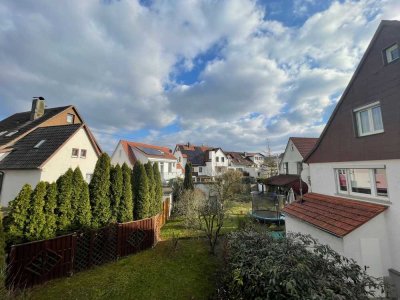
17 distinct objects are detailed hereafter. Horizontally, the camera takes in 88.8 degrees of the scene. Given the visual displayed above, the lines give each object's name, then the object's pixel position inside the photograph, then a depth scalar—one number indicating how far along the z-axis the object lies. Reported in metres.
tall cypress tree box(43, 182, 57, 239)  8.41
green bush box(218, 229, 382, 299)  4.35
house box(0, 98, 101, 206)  16.28
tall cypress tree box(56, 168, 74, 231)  9.01
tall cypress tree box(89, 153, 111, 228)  10.56
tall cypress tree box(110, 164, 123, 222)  11.44
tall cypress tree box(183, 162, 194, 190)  26.25
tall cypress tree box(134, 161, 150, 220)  13.41
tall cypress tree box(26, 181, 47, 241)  7.92
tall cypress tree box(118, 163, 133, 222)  11.83
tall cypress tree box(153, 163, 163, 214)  16.09
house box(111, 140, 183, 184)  32.38
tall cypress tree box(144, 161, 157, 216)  14.90
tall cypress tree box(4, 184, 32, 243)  7.55
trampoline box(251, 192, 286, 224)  17.89
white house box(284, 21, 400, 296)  7.47
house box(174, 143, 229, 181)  49.78
